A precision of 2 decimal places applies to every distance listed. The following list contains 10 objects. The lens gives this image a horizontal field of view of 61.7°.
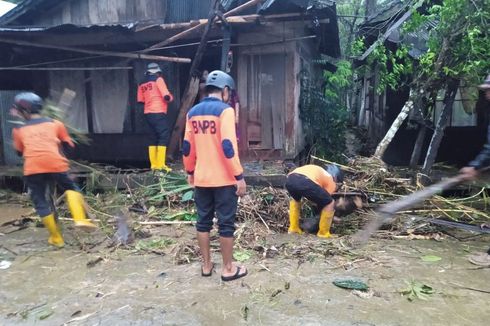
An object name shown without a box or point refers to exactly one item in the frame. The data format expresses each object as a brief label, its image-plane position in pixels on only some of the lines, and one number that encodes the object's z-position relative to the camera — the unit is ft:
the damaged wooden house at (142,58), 23.56
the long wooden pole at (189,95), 23.03
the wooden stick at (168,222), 19.08
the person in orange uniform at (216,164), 12.66
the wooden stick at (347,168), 22.80
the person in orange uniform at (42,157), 15.97
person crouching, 16.94
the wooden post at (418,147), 26.06
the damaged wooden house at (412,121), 27.20
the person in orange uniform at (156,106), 23.98
